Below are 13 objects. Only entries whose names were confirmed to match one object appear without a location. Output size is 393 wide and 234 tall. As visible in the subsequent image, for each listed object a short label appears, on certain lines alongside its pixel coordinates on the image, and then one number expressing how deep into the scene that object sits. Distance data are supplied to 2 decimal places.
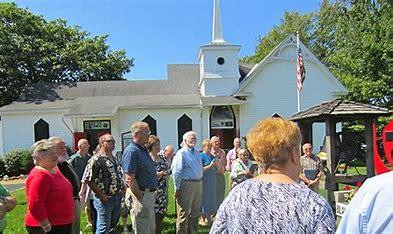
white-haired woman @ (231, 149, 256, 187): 7.89
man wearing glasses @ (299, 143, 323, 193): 8.01
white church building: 29.50
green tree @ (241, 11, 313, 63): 48.34
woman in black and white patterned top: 2.17
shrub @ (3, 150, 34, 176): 27.33
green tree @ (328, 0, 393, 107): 25.98
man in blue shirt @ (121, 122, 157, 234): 5.70
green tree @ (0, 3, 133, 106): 39.50
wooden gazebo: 8.05
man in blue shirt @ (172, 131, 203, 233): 7.11
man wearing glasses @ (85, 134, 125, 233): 6.07
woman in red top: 4.52
